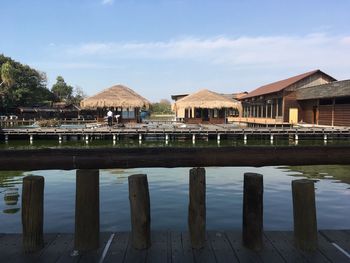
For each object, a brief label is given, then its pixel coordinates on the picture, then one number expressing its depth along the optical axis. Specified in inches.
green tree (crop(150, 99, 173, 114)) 3860.2
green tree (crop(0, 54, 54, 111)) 2280.5
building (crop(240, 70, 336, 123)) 1406.3
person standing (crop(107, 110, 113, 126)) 1183.1
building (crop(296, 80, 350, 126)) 1103.2
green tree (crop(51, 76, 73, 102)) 3469.5
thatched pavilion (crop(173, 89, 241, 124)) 1310.3
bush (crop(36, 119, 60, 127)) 1492.6
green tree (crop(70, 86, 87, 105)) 3334.2
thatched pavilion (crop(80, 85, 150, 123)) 1256.8
